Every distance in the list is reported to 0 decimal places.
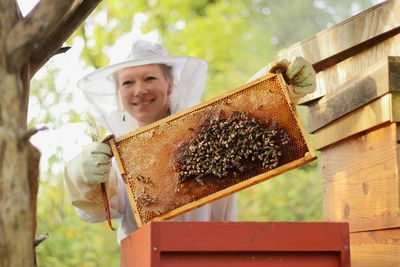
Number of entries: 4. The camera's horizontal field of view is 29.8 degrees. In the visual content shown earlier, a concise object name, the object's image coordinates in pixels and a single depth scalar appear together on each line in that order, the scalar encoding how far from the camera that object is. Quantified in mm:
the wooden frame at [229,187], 2781
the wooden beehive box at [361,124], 2804
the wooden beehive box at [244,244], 2246
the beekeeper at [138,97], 3449
